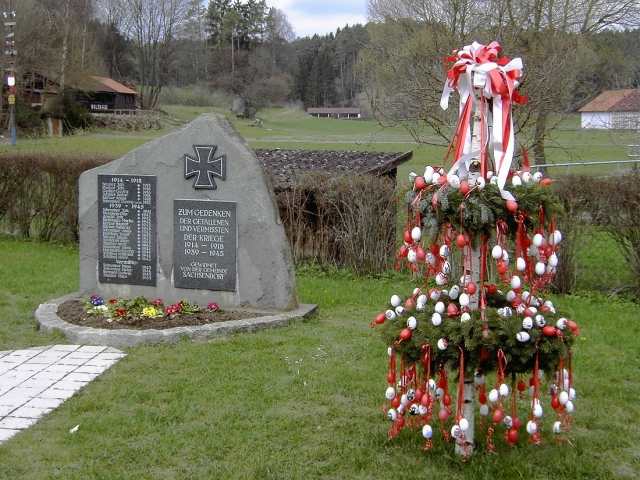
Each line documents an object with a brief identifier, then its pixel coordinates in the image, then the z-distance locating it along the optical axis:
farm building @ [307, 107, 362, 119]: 83.75
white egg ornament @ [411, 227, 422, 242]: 4.25
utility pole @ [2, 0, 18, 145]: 36.08
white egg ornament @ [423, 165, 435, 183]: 4.33
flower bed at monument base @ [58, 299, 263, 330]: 7.62
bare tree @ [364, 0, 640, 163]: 14.50
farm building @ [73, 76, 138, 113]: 55.17
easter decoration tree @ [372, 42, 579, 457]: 4.18
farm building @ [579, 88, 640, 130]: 18.78
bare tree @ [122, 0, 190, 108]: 68.75
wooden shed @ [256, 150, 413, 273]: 10.72
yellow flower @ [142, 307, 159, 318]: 7.81
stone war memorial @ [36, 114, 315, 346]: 7.99
